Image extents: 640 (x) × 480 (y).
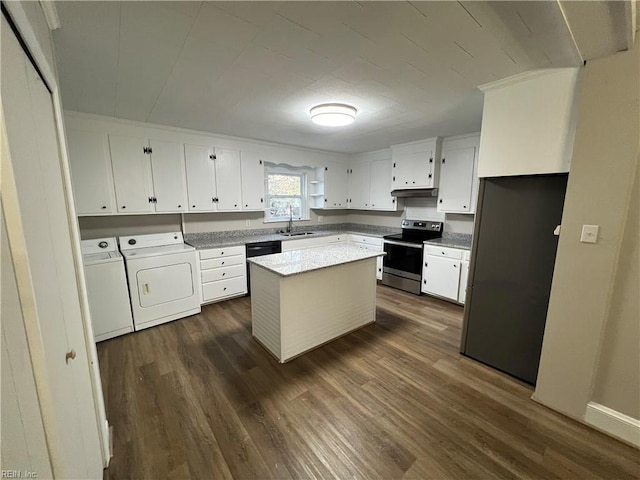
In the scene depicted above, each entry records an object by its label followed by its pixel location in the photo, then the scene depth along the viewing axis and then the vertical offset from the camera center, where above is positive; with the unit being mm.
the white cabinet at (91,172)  2787 +311
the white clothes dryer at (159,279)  2906 -913
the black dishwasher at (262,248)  3908 -723
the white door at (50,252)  695 -174
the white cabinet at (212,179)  3562 +317
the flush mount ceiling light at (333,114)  2440 +833
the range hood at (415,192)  4023 +166
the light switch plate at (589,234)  1632 -186
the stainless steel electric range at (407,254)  4039 -812
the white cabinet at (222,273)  3523 -1001
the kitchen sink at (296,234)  4520 -573
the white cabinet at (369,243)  4538 -744
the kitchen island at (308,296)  2330 -925
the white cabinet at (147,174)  3059 +320
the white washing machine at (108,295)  2627 -973
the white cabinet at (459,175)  3637 +403
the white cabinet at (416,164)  3928 +598
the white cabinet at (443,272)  3551 -969
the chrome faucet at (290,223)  4851 -392
